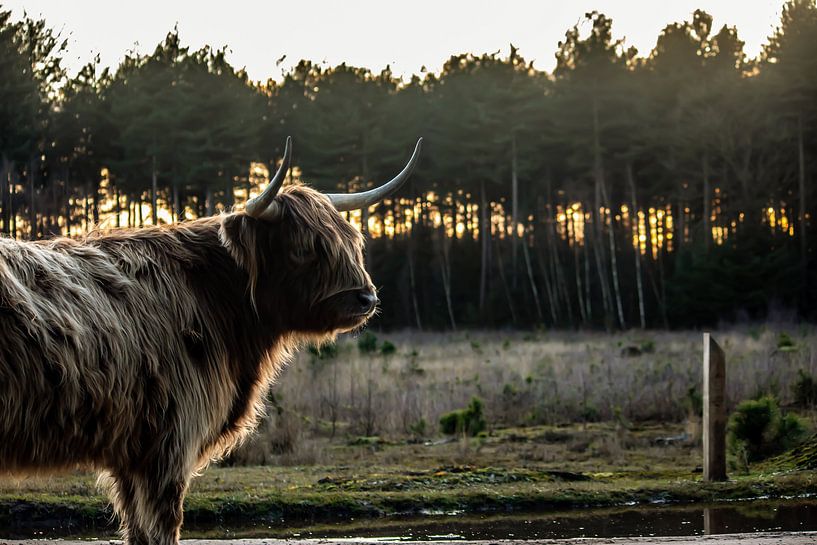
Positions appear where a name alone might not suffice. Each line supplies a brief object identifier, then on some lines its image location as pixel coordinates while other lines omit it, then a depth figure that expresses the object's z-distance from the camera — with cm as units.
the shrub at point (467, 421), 1407
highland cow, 463
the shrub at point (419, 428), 1393
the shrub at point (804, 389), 1486
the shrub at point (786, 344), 2035
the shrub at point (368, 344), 2534
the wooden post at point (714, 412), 1010
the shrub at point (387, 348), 2445
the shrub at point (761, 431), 1165
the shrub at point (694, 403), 1483
